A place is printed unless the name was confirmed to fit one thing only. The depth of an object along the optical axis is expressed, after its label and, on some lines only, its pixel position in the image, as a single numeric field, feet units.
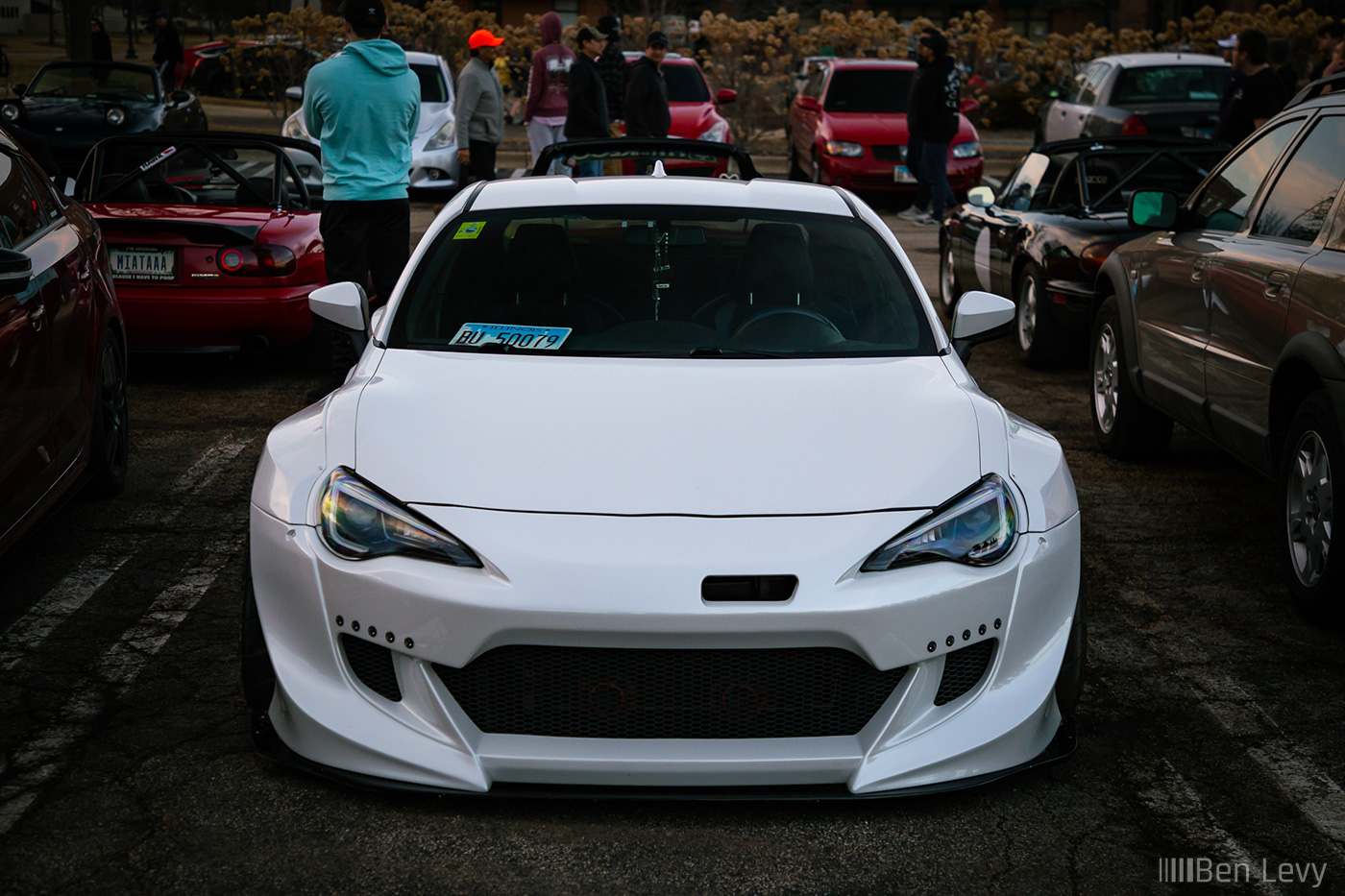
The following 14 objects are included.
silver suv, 14.73
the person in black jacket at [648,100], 41.69
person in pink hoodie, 41.98
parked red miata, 24.40
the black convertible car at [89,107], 56.49
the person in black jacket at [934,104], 47.37
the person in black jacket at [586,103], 39.09
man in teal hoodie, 23.86
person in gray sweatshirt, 41.29
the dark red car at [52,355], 14.05
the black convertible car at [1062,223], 27.12
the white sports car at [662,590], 9.74
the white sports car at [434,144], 52.70
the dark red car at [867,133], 54.13
